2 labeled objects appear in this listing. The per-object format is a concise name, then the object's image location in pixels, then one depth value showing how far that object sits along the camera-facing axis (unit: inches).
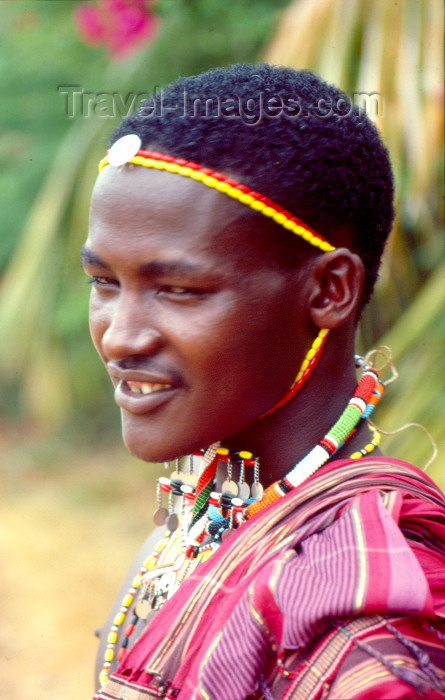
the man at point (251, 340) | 78.5
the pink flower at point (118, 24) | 144.6
